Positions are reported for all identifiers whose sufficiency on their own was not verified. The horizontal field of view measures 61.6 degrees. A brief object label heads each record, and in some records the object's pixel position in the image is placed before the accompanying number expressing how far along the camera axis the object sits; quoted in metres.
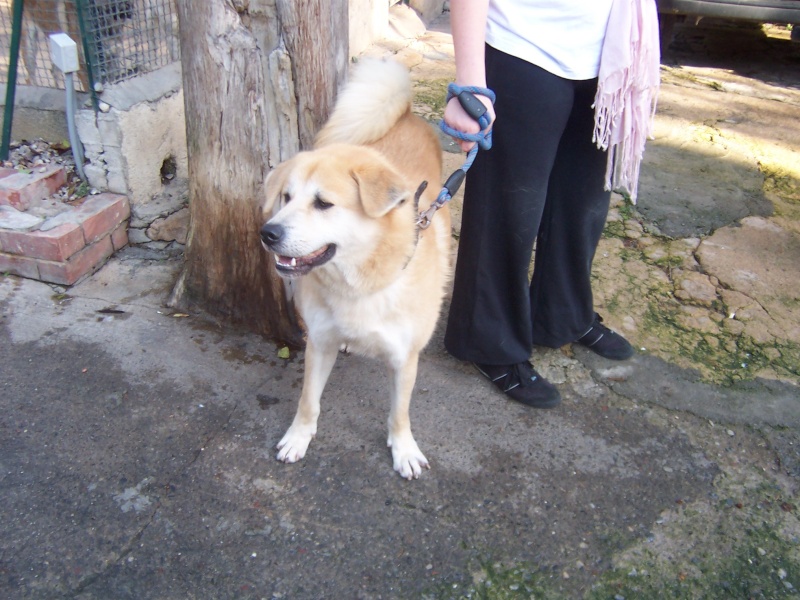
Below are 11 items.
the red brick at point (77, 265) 2.77
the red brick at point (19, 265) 2.79
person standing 1.93
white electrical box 2.70
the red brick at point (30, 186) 2.82
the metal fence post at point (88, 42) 2.66
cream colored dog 1.81
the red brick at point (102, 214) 2.85
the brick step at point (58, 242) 2.73
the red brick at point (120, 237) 3.03
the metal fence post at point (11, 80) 2.77
